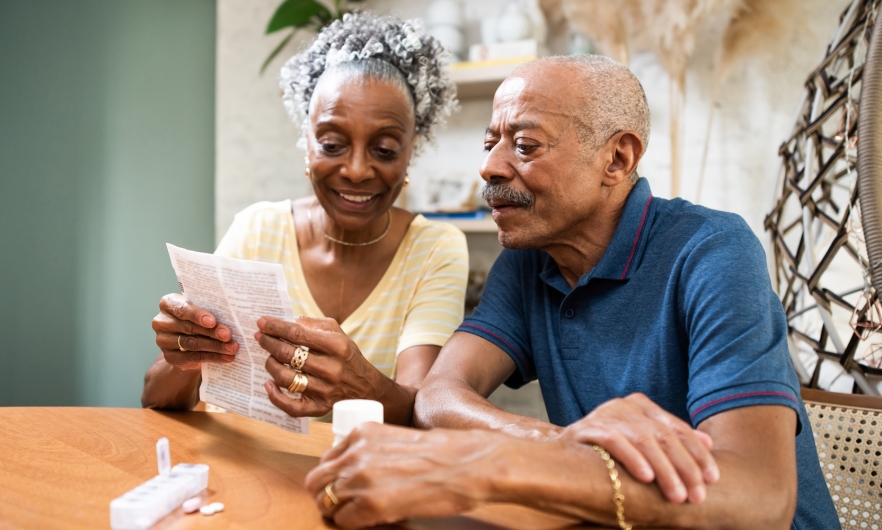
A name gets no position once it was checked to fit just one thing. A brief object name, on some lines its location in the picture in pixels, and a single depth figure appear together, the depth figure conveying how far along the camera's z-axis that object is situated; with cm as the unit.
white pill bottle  91
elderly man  85
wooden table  89
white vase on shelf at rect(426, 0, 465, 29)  307
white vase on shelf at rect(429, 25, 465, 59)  305
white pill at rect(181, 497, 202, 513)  91
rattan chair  133
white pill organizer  84
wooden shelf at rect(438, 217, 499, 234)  295
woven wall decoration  144
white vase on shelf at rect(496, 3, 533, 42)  284
